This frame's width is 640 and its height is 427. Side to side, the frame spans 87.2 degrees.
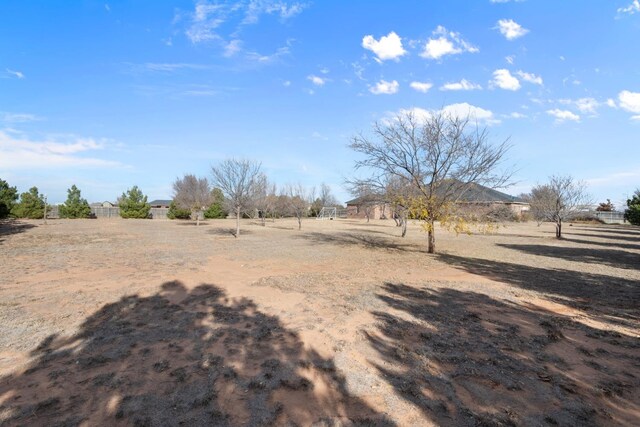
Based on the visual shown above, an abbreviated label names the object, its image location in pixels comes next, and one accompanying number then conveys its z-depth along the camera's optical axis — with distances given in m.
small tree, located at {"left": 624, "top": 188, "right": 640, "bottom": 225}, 30.57
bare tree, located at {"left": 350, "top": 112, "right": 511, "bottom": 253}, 12.67
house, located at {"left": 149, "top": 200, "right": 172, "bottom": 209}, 80.75
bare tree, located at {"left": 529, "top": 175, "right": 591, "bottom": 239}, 21.41
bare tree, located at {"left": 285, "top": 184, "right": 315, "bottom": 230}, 36.44
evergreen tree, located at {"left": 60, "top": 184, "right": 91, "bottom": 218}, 40.62
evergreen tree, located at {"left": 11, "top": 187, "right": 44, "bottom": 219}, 36.50
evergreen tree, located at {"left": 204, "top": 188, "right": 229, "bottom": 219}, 46.02
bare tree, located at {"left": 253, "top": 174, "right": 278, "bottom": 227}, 31.67
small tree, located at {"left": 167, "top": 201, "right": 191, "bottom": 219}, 44.26
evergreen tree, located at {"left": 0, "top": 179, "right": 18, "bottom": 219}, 29.52
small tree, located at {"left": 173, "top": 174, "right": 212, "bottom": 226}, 34.93
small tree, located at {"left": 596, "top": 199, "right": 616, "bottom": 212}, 54.91
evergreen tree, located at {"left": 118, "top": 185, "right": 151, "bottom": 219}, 43.50
